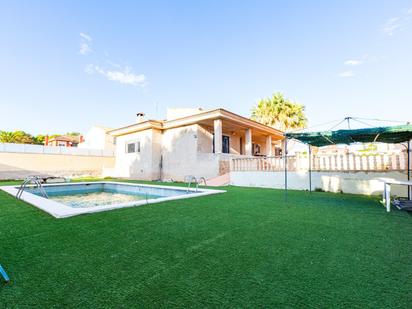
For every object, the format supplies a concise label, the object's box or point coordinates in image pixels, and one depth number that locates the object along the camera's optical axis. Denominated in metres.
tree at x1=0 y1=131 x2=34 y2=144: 35.25
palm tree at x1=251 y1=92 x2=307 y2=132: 21.78
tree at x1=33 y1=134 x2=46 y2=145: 40.18
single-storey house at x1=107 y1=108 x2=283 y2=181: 14.05
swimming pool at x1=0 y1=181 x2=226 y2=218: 5.01
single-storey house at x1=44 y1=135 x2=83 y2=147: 33.66
